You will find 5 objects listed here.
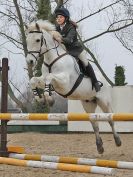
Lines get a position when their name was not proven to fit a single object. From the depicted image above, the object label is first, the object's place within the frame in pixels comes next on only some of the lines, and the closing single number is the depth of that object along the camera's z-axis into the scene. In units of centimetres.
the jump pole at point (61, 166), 678
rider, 1032
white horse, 977
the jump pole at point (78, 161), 751
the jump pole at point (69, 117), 701
